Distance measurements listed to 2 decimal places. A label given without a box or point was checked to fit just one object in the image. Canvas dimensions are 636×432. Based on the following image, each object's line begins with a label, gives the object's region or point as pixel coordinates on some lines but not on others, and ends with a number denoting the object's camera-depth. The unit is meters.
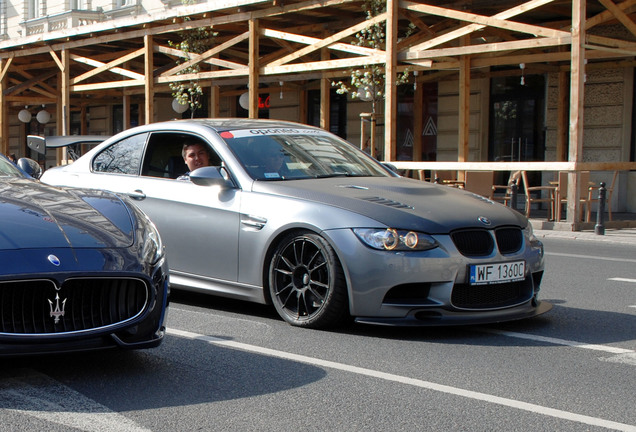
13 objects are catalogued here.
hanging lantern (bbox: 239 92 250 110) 24.30
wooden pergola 16.16
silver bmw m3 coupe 5.71
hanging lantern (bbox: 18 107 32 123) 35.09
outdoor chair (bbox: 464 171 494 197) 17.48
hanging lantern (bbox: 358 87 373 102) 20.16
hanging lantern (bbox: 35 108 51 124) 34.42
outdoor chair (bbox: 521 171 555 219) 16.73
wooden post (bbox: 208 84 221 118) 24.81
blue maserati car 4.23
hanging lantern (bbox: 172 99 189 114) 26.55
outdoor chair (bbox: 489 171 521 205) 17.57
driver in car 7.12
